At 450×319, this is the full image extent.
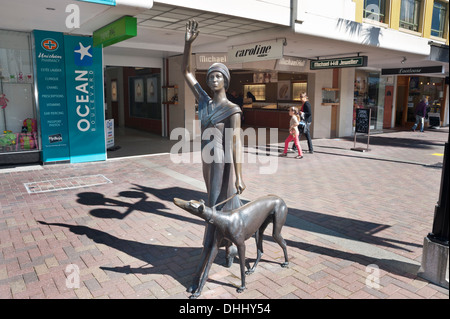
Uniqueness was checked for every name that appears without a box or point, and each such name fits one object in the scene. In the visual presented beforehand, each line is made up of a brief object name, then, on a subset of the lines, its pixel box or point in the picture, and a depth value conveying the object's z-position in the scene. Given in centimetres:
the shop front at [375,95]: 1822
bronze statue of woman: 363
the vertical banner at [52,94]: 898
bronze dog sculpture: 331
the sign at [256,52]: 952
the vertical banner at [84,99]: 938
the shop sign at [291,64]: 1387
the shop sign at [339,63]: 1180
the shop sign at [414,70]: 1636
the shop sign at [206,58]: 1307
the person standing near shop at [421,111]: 1931
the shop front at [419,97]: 2267
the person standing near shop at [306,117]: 1189
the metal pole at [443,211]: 358
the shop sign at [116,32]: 728
